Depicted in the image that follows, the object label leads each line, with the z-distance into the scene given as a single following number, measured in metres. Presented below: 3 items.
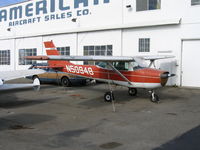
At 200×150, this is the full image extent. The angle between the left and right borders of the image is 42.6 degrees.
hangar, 17.97
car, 18.17
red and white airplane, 11.26
